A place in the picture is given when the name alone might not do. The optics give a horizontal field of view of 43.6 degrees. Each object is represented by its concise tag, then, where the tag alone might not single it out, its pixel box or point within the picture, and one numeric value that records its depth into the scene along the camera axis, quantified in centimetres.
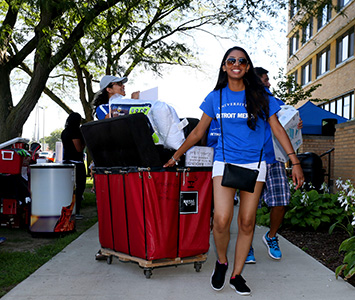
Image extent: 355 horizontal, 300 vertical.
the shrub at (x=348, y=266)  371
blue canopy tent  1402
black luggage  385
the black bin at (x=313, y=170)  867
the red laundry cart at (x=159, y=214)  386
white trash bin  597
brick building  1328
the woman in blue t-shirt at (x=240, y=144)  357
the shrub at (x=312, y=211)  622
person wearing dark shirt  736
